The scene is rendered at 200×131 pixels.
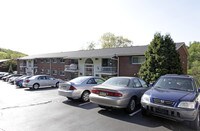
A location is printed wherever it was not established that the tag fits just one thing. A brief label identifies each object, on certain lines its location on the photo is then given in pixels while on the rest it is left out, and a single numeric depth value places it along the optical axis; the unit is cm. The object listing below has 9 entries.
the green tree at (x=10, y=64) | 4893
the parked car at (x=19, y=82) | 1876
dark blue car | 505
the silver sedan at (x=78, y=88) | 865
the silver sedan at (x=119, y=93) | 635
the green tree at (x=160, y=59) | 1518
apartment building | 1995
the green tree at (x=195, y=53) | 4360
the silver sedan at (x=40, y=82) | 1623
